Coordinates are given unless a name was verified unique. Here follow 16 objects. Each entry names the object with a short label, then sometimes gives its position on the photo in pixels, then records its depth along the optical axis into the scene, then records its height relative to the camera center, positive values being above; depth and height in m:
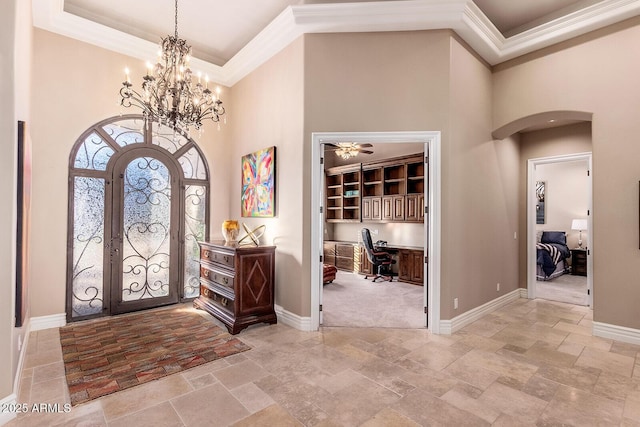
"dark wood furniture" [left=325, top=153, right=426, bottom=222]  6.99 +0.60
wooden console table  3.90 -0.90
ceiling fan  6.62 +1.38
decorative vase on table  4.50 -0.22
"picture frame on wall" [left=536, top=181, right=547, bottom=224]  8.84 +0.40
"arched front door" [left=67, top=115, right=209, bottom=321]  4.31 -0.04
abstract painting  4.49 +0.47
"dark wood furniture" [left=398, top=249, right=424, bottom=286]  6.66 -1.09
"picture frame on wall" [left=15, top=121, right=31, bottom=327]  2.53 -0.07
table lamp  7.87 -0.22
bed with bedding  7.13 -0.92
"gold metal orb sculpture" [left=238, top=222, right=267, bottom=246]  4.51 -0.28
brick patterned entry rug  2.75 -1.43
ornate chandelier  3.17 +1.24
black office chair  6.91 -1.00
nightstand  7.74 -1.14
